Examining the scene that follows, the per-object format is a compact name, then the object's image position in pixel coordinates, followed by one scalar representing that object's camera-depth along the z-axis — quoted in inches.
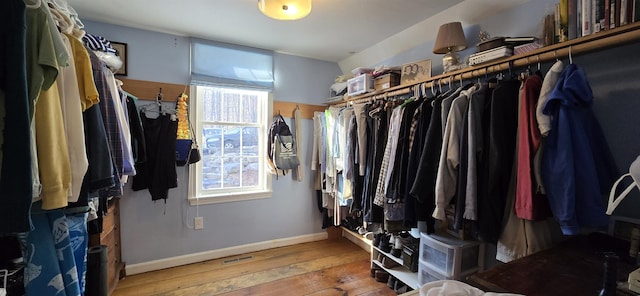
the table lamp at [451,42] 69.1
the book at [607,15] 41.9
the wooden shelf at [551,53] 40.3
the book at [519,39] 55.4
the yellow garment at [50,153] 33.6
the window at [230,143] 103.2
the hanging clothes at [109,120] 49.0
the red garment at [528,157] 46.3
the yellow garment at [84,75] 41.6
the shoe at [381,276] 88.7
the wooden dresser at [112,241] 73.7
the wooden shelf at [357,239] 113.7
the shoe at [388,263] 86.6
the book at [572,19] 47.5
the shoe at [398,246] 82.7
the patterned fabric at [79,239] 47.1
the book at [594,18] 43.4
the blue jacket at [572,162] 42.1
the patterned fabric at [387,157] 72.4
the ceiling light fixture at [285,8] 56.2
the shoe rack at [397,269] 78.4
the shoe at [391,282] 85.3
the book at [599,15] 42.9
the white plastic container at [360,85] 94.4
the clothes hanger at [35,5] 33.3
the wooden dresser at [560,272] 30.8
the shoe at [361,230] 107.2
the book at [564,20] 49.1
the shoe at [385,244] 86.8
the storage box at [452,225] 58.3
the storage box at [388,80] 87.5
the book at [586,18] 44.3
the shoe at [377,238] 90.0
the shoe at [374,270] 91.7
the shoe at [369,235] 103.2
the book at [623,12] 40.1
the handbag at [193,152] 95.3
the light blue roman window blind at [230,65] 98.7
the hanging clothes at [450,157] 56.6
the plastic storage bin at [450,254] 63.1
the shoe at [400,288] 81.3
